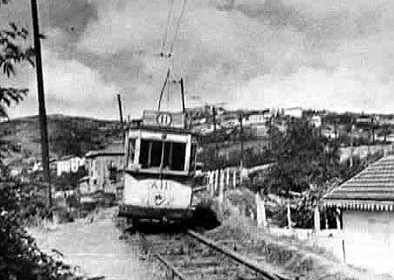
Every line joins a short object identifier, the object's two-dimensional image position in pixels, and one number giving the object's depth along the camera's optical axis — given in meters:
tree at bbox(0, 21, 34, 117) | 6.92
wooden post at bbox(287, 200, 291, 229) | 22.34
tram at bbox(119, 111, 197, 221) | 16.70
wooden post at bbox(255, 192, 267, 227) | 19.53
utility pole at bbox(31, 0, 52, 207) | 24.12
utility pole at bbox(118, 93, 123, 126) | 60.72
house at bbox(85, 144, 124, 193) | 58.00
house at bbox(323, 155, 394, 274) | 17.58
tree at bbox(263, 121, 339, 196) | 30.70
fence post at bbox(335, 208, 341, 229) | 24.21
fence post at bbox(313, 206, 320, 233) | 20.99
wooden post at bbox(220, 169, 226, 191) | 26.17
